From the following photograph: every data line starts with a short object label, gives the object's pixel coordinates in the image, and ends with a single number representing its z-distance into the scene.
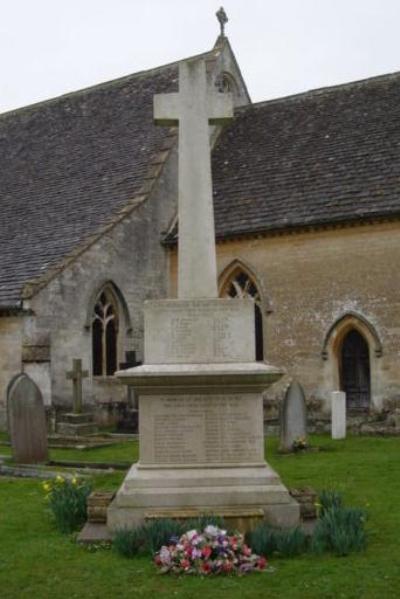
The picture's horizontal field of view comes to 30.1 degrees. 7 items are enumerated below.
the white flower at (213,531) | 6.23
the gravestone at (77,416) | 16.75
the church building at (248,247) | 18.31
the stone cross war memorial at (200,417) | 7.00
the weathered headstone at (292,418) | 13.62
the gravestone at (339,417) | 15.69
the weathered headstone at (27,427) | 12.59
